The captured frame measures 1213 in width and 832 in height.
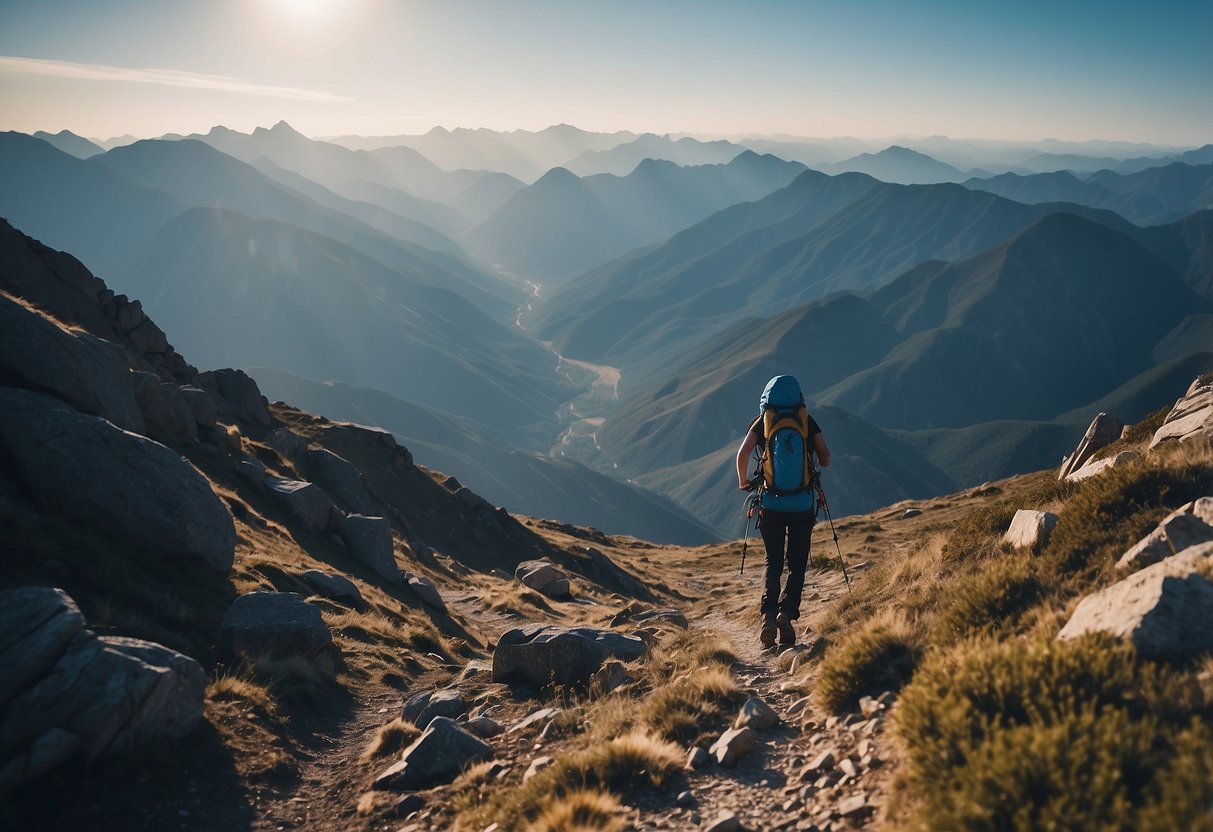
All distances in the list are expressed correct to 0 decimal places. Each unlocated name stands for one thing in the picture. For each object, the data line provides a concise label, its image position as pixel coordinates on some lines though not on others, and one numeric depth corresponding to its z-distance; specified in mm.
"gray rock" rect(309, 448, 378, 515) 36656
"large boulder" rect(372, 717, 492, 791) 8969
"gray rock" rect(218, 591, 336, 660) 12562
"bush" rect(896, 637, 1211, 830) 4664
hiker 11648
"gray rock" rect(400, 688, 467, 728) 11383
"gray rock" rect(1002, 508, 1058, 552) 10016
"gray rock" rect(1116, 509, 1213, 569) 7727
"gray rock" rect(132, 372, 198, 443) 23922
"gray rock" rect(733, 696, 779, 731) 8492
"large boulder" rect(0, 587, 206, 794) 7852
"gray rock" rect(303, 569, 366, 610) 19098
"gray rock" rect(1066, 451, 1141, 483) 12123
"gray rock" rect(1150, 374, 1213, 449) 11773
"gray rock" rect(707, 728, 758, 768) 7723
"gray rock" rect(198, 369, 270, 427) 39875
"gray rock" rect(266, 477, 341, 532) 26641
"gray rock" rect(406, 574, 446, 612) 25484
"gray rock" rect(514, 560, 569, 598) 34156
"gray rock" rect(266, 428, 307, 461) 36281
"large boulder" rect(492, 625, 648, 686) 12766
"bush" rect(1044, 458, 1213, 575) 8906
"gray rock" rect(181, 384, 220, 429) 28466
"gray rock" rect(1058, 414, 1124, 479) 19500
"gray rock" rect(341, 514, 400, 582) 26406
